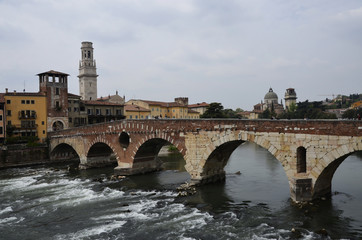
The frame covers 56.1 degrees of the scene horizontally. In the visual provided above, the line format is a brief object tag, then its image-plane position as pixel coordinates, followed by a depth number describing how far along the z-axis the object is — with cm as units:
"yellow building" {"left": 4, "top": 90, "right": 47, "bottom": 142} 4662
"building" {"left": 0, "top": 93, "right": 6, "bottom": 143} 4566
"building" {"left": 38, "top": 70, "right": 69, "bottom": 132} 4938
